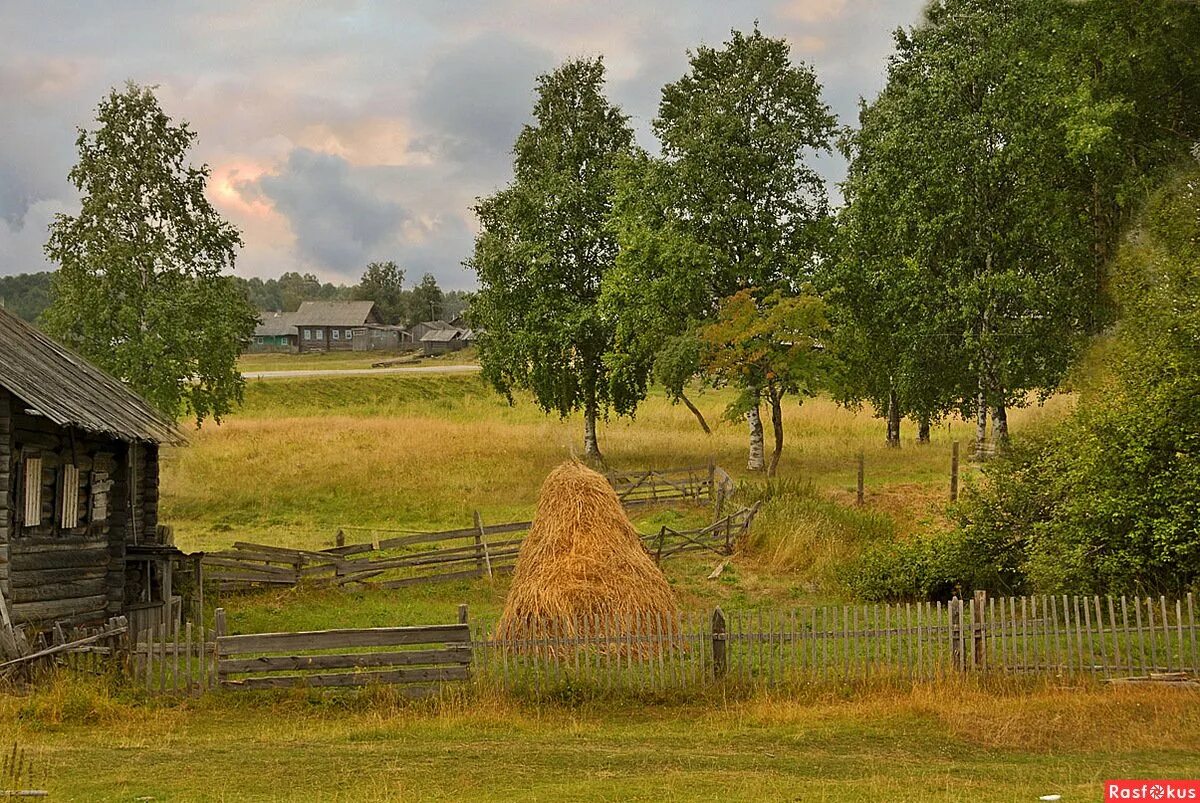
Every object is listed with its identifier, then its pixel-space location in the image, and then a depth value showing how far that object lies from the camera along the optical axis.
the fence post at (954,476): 27.25
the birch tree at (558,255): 40.31
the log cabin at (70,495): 17.08
